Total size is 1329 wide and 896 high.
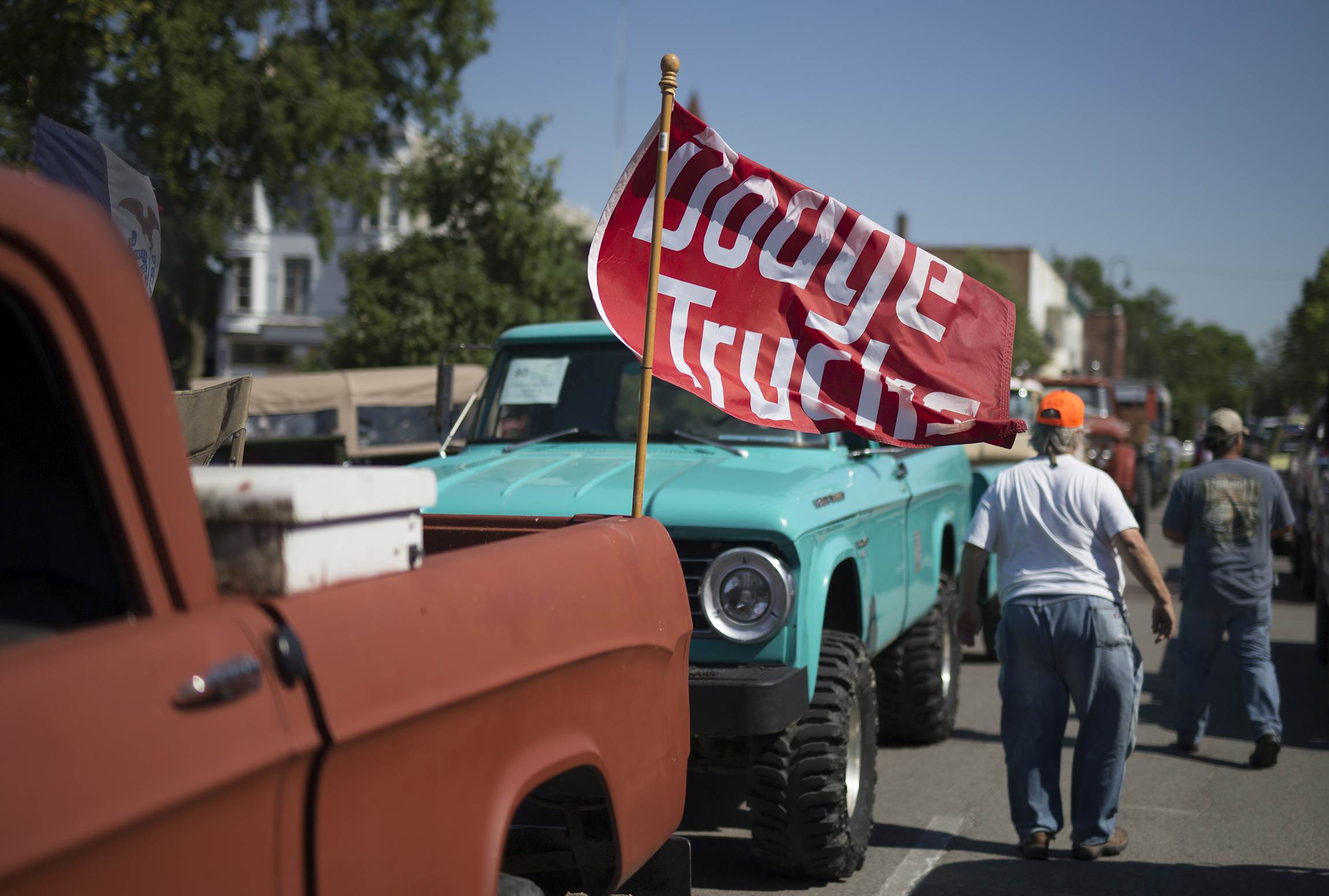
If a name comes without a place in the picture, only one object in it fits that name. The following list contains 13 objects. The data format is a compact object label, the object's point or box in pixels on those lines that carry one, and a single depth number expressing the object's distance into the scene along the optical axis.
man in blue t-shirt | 7.02
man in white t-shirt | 5.22
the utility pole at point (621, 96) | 34.88
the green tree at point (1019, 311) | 55.03
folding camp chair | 3.53
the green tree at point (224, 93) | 19.31
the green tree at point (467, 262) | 22.45
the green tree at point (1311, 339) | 64.44
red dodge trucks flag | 4.23
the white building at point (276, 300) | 49.59
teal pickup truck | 4.57
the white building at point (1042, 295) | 69.81
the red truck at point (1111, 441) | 19.69
